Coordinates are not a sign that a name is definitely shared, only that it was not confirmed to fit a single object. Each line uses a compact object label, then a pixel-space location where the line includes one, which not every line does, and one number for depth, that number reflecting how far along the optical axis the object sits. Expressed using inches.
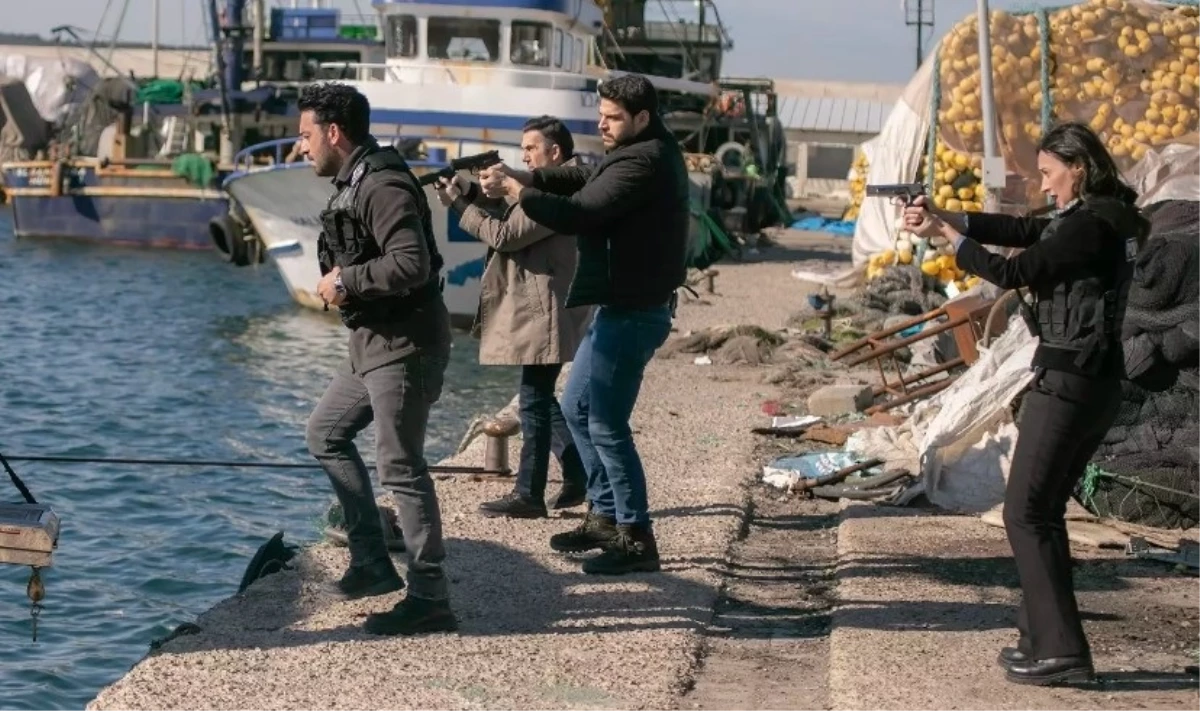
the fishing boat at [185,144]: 1392.7
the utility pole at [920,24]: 1307.8
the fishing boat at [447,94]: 925.8
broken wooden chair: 413.1
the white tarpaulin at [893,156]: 686.5
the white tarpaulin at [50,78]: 2243.4
